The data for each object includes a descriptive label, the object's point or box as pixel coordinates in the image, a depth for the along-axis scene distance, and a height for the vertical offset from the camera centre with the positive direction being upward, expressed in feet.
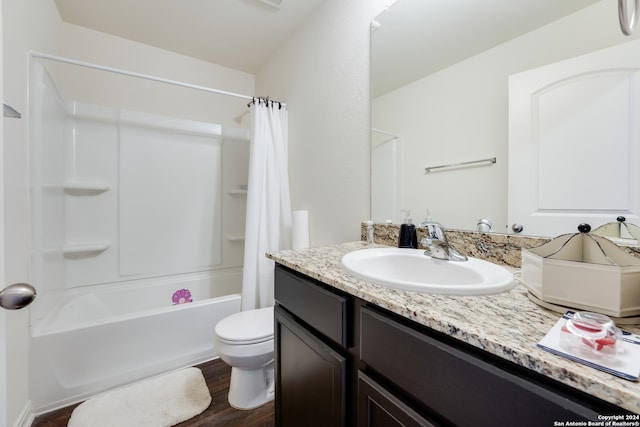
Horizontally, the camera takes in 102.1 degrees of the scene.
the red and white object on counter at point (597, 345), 1.12 -0.65
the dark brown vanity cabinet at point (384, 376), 1.27 -1.10
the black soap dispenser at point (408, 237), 3.60 -0.36
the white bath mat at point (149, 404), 4.15 -3.36
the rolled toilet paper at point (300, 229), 6.01 -0.42
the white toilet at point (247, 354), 4.28 -2.39
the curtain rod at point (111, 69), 4.44 +2.88
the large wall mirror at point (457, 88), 2.65 +1.61
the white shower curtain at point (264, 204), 6.15 +0.18
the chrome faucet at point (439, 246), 2.89 -0.39
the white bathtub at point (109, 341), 4.39 -2.52
